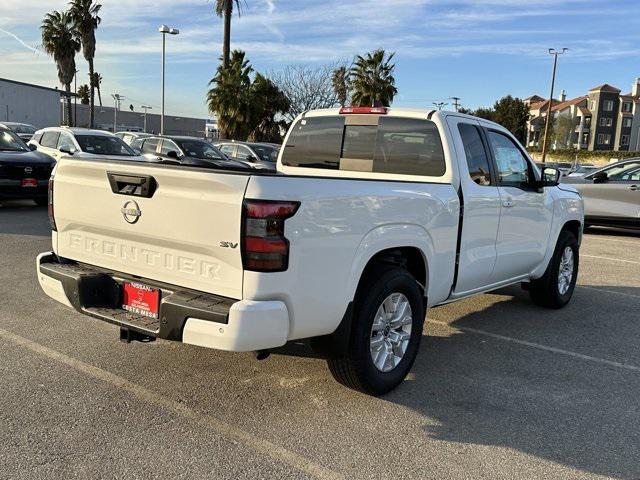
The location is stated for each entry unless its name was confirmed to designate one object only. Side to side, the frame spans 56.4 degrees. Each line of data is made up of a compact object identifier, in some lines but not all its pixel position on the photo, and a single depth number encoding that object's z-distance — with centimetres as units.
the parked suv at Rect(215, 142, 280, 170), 1922
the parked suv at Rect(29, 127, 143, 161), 1352
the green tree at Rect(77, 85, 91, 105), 9078
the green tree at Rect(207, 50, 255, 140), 3234
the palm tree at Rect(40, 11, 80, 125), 4491
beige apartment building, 9100
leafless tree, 4056
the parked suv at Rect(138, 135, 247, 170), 1647
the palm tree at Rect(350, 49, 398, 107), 4116
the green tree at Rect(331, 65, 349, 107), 4462
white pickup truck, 311
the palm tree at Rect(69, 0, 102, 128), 4344
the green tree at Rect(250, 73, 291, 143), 3432
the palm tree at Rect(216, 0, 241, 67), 2750
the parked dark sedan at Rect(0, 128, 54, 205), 1162
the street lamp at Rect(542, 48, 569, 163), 4350
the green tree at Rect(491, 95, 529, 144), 8100
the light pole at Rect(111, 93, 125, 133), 6794
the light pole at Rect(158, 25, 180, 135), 2992
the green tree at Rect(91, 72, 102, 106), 9082
